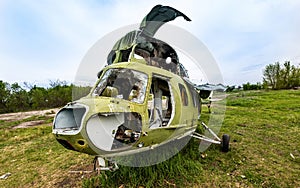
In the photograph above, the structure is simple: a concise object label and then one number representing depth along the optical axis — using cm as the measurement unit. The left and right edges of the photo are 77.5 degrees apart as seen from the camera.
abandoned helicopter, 278
